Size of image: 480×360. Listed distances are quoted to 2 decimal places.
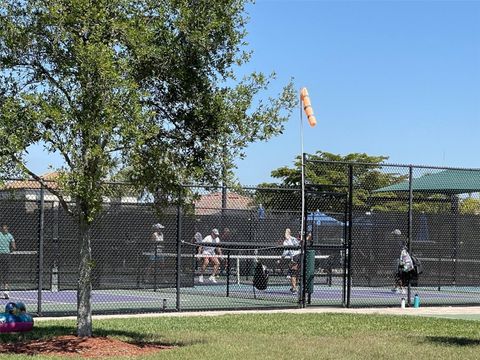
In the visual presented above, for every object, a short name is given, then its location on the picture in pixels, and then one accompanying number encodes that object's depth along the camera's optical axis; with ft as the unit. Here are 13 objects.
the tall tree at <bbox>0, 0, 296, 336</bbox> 35.27
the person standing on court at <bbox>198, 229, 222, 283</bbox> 73.15
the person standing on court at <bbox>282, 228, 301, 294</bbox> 70.95
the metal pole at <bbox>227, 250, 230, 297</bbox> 67.21
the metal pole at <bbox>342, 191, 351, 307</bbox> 64.67
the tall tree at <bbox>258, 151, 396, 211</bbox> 80.12
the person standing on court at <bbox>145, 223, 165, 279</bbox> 68.22
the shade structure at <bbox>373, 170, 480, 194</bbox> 76.66
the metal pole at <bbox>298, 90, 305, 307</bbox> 61.98
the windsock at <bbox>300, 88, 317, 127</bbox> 62.28
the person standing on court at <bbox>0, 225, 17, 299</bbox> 61.66
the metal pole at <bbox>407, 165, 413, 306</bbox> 66.95
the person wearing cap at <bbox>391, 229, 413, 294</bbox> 67.41
